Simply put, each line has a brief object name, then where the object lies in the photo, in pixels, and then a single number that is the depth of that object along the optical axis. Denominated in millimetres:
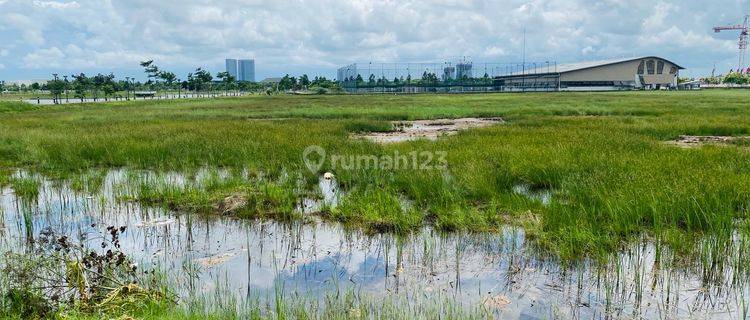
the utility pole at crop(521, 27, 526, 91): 120625
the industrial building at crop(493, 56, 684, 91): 112750
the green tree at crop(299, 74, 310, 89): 140625
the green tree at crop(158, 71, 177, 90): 101331
